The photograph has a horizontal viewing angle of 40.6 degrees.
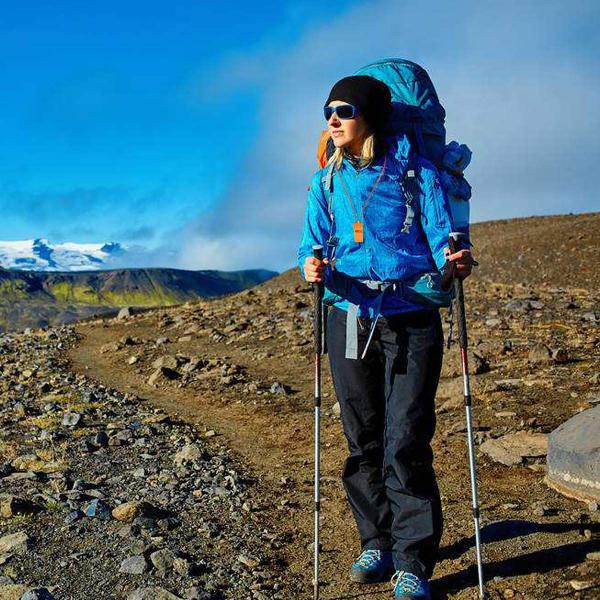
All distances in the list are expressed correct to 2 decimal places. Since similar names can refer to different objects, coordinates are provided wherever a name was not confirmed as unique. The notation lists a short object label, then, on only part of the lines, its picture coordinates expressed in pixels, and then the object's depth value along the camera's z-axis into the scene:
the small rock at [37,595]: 5.45
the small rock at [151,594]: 5.46
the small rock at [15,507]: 7.19
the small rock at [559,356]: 12.74
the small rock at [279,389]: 13.31
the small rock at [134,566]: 5.93
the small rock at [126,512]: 7.04
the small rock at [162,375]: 14.97
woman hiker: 5.19
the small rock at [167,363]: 15.77
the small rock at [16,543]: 6.39
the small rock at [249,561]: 6.09
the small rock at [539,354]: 12.81
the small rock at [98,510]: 7.11
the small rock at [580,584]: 5.23
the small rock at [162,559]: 5.98
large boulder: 6.96
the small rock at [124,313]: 26.06
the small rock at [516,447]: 8.52
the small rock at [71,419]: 11.23
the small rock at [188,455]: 9.21
